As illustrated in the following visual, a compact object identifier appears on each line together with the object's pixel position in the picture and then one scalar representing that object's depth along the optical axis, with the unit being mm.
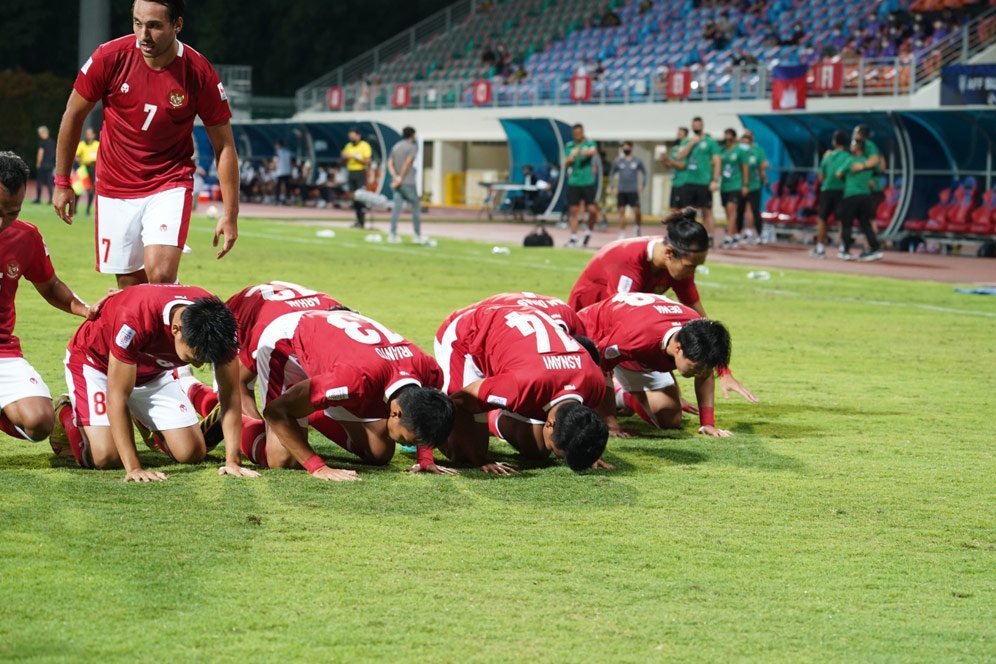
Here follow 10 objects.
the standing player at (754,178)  24766
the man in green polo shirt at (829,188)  22438
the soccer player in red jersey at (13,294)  6523
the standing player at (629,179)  25984
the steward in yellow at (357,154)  31203
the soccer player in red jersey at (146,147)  7168
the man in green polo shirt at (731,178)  24406
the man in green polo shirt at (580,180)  24833
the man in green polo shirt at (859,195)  21688
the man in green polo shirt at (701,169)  23438
